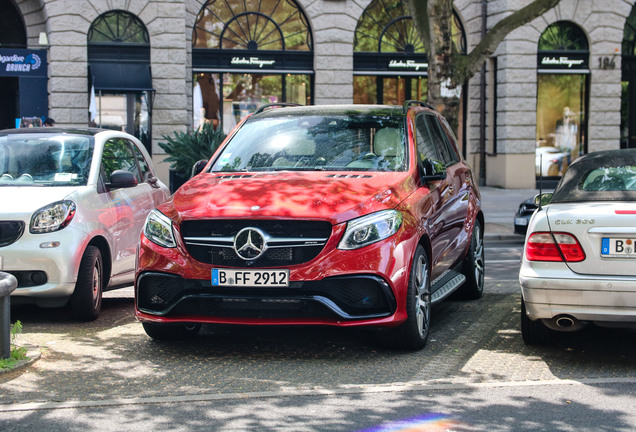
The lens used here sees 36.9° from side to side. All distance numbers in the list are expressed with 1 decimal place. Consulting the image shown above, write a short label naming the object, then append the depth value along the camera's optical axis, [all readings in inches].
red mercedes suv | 240.2
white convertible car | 229.1
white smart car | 293.3
